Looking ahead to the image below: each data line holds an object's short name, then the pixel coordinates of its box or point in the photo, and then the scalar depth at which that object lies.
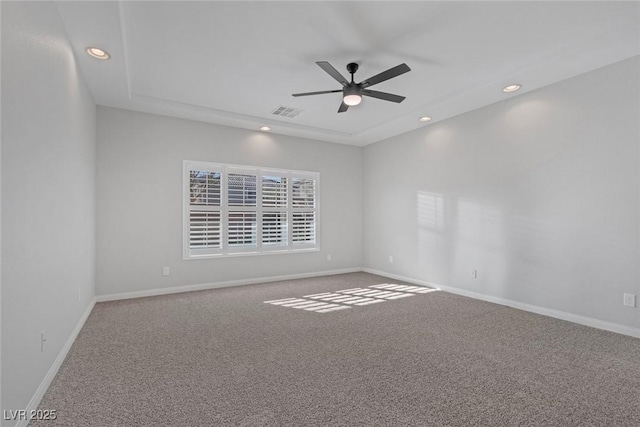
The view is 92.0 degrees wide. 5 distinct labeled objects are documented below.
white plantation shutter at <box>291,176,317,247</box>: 6.02
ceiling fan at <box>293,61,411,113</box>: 2.93
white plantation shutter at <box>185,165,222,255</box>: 5.00
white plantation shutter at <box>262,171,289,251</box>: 5.69
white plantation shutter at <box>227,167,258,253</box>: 5.33
